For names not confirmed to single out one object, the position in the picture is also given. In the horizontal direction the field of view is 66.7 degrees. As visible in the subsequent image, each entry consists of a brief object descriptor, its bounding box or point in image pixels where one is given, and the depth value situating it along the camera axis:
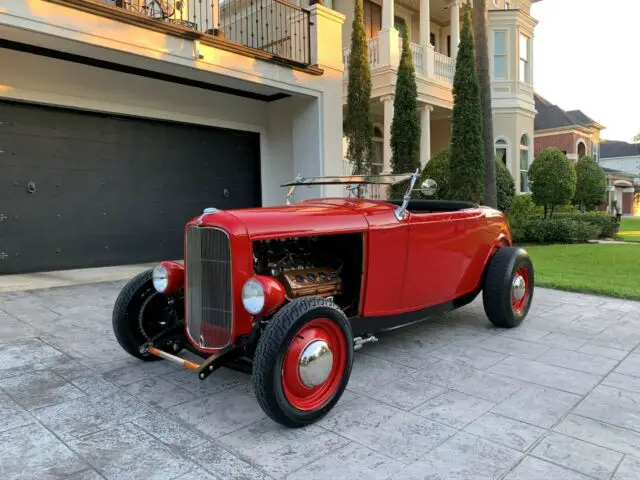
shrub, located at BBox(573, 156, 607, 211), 17.88
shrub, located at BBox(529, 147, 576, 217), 14.07
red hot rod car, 2.69
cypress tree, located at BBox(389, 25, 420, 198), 11.70
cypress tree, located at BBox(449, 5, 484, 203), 10.63
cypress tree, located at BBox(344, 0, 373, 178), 11.11
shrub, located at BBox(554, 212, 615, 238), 14.45
